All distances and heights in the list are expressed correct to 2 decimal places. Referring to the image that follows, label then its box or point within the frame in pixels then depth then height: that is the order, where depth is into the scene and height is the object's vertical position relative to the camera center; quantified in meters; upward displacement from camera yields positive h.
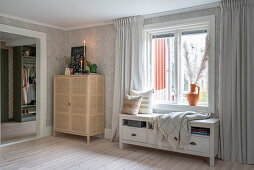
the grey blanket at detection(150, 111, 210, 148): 3.56 -0.65
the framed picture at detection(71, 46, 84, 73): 5.36 +0.60
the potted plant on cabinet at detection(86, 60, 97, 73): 4.95 +0.32
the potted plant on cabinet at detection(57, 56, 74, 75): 5.13 +0.46
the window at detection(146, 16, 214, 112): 4.00 +0.40
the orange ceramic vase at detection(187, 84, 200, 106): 4.04 -0.22
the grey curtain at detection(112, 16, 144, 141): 4.57 +0.44
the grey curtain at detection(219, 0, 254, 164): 3.48 +0.02
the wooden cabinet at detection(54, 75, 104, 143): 4.72 -0.43
